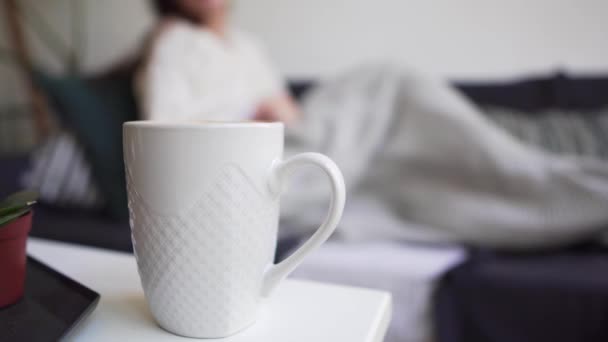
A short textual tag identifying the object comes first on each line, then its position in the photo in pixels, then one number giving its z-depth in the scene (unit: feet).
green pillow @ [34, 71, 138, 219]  3.28
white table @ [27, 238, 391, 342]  1.06
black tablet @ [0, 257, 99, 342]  0.96
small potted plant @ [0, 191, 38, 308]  1.01
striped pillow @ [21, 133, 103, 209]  3.47
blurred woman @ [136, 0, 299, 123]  3.59
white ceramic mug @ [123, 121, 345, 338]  0.91
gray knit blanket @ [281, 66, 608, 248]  2.73
